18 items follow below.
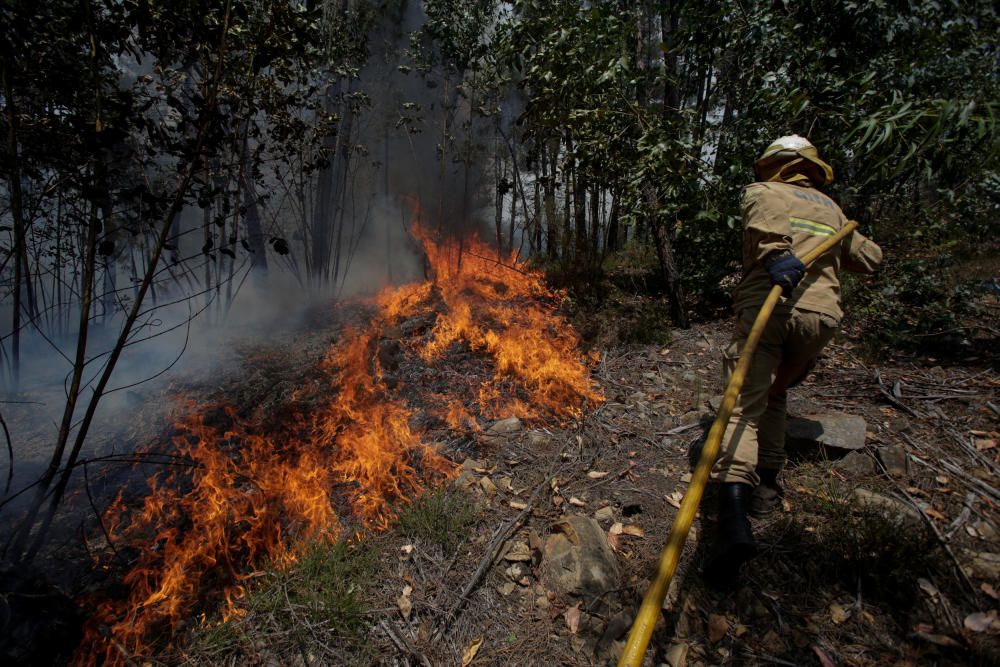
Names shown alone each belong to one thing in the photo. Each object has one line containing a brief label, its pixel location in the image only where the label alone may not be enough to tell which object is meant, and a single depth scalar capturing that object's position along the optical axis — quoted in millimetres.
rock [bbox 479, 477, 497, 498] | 2901
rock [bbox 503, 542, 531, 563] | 2420
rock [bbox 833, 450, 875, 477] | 2760
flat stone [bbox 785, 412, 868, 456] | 2877
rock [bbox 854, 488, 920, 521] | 2348
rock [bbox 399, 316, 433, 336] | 5703
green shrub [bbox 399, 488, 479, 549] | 2531
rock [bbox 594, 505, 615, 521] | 2715
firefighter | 2369
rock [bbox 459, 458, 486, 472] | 3178
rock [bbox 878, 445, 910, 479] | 2721
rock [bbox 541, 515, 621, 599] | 2203
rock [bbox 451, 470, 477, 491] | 2972
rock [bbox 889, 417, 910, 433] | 3123
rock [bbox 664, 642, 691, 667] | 1886
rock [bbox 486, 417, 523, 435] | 3621
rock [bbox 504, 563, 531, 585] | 2346
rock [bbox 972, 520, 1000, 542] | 2217
